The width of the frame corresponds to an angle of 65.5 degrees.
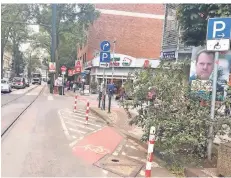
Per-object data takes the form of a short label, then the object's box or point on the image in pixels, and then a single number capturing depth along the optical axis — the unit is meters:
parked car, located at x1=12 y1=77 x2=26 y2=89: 24.29
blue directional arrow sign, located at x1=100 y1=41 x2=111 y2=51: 7.95
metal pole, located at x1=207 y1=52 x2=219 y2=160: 3.55
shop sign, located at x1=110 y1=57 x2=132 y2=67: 18.71
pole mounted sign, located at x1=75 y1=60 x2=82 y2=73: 17.53
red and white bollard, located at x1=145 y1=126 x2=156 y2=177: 2.83
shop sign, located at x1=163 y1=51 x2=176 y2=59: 9.98
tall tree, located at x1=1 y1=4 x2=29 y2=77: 19.57
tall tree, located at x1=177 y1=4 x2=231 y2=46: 3.54
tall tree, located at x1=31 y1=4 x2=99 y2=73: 19.76
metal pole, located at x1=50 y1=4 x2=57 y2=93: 17.86
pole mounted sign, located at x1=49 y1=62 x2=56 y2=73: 18.00
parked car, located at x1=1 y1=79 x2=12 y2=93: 16.87
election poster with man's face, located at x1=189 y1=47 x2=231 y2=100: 3.75
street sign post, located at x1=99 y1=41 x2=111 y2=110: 7.96
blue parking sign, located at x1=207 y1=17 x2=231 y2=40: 3.37
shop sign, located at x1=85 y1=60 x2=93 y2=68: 21.40
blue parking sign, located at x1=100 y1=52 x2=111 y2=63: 8.02
